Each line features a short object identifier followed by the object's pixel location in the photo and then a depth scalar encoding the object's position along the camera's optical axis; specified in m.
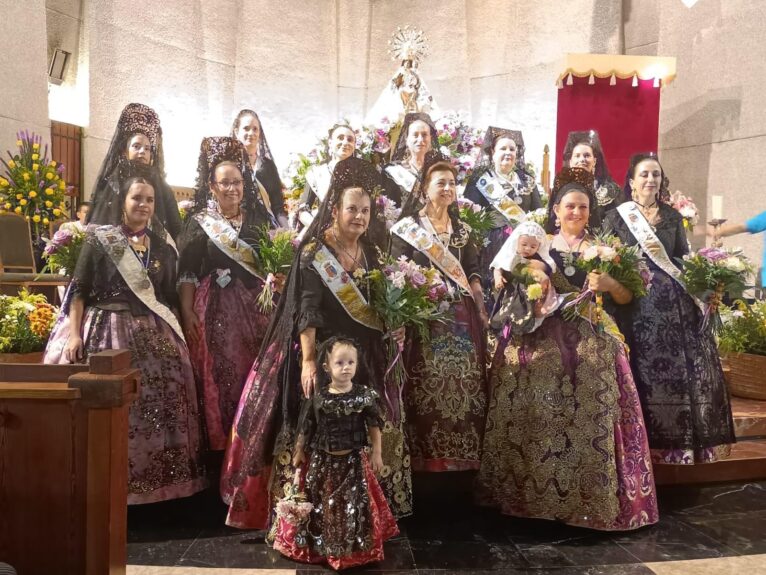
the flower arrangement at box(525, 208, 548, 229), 3.86
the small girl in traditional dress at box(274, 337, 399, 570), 2.94
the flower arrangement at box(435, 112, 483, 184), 5.08
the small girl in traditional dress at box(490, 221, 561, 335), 3.41
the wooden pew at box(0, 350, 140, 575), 1.97
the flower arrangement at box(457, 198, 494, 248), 4.01
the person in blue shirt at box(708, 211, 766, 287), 4.40
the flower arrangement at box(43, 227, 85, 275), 3.58
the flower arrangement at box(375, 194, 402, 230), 4.04
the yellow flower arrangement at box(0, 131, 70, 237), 5.75
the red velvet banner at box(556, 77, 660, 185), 7.53
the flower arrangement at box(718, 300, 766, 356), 5.47
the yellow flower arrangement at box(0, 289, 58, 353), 4.51
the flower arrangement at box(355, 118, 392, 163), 5.10
